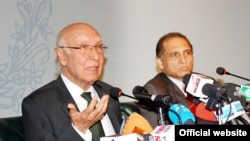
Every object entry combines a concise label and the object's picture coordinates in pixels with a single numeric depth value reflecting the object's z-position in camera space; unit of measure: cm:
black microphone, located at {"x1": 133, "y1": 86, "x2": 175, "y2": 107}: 156
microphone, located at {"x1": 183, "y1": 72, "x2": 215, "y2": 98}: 167
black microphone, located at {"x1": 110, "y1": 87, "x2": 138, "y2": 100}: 174
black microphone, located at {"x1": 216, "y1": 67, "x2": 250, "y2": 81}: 218
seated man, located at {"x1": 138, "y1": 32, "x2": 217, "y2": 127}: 233
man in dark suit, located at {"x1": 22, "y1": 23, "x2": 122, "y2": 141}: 188
